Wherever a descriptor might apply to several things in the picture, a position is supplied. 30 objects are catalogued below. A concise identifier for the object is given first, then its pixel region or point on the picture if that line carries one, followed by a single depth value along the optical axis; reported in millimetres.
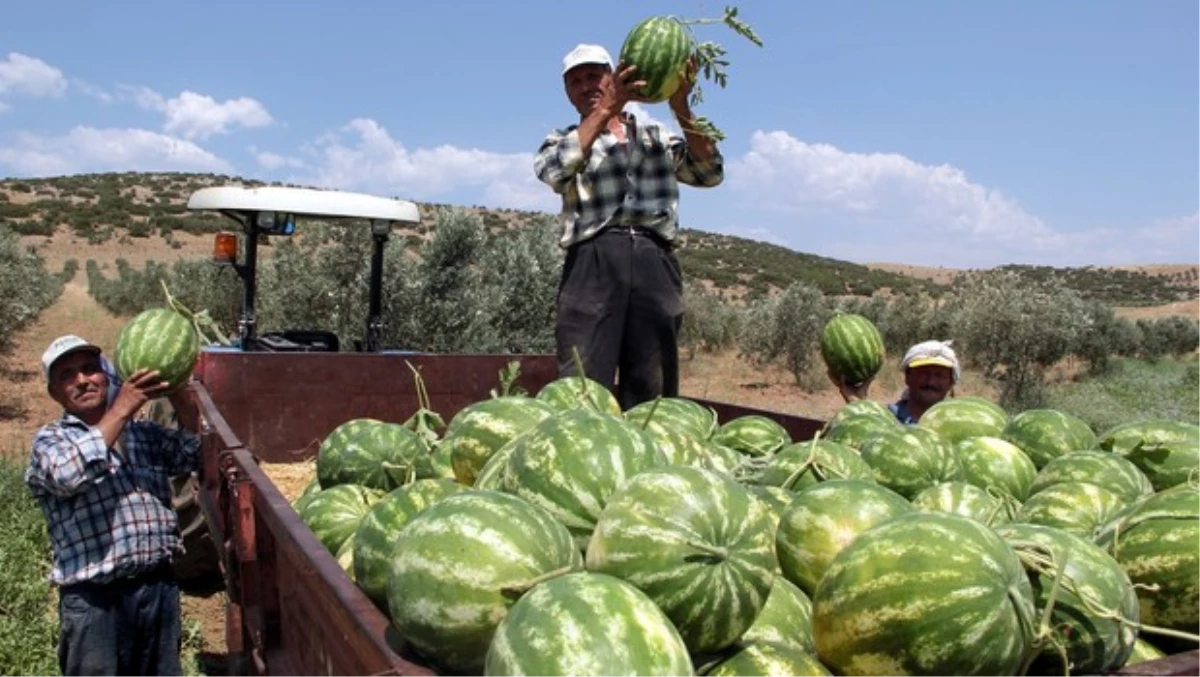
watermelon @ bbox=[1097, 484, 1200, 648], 1974
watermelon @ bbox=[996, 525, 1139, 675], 1670
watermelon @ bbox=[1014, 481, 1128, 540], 2338
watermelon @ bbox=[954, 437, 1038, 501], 2928
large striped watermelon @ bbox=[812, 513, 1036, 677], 1563
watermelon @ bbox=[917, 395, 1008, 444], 3477
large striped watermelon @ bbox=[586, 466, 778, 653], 1640
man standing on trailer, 4844
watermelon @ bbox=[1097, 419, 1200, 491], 2777
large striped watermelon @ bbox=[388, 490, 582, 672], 1643
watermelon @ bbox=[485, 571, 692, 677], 1361
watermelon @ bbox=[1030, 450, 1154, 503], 2549
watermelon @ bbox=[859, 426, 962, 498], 2742
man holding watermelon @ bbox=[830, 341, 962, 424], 5242
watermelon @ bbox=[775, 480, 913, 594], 2074
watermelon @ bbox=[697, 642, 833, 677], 1661
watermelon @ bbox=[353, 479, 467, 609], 2057
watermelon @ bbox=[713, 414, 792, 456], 3385
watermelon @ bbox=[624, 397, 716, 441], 3256
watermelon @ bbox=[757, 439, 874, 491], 2629
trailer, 1914
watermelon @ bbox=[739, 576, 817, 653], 1867
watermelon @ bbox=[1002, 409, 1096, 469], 3172
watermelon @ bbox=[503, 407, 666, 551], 1987
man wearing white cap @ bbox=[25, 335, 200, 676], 3859
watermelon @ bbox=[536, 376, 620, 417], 3229
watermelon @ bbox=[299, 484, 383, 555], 2648
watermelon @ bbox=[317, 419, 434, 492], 3107
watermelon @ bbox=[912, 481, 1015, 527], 2398
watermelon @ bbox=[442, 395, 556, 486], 2719
